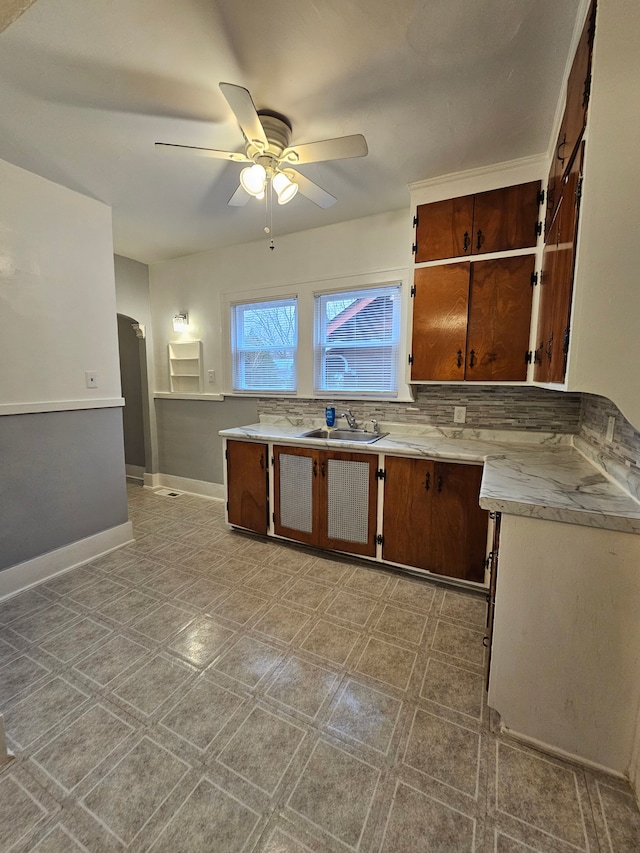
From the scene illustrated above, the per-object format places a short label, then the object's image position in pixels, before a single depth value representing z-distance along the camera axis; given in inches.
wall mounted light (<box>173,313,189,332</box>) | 151.8
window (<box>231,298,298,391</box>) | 132.4
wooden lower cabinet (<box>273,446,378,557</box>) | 97.1
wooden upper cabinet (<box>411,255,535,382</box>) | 84.8
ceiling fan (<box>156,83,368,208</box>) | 63.2
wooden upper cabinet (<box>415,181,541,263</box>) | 82.6
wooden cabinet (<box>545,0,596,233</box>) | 44.3
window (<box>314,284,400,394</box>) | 114.3
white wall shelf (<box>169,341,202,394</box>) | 153.3
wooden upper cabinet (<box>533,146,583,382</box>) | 49.4
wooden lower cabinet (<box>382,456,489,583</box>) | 84.4
